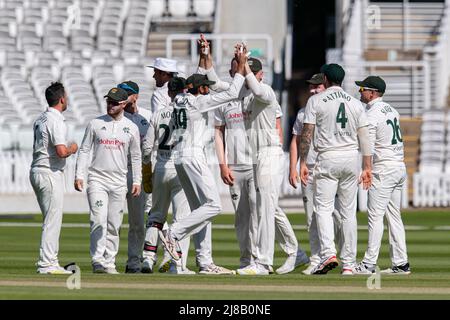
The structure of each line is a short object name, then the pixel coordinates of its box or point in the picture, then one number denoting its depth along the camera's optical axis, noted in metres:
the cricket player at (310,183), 15.55
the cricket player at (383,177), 15.20
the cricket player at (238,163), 15.19
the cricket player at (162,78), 15.56
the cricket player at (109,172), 14.99
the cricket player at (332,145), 14.77
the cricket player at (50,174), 14.91
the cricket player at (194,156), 14.88
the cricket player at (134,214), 15.55
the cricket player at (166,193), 15.24
